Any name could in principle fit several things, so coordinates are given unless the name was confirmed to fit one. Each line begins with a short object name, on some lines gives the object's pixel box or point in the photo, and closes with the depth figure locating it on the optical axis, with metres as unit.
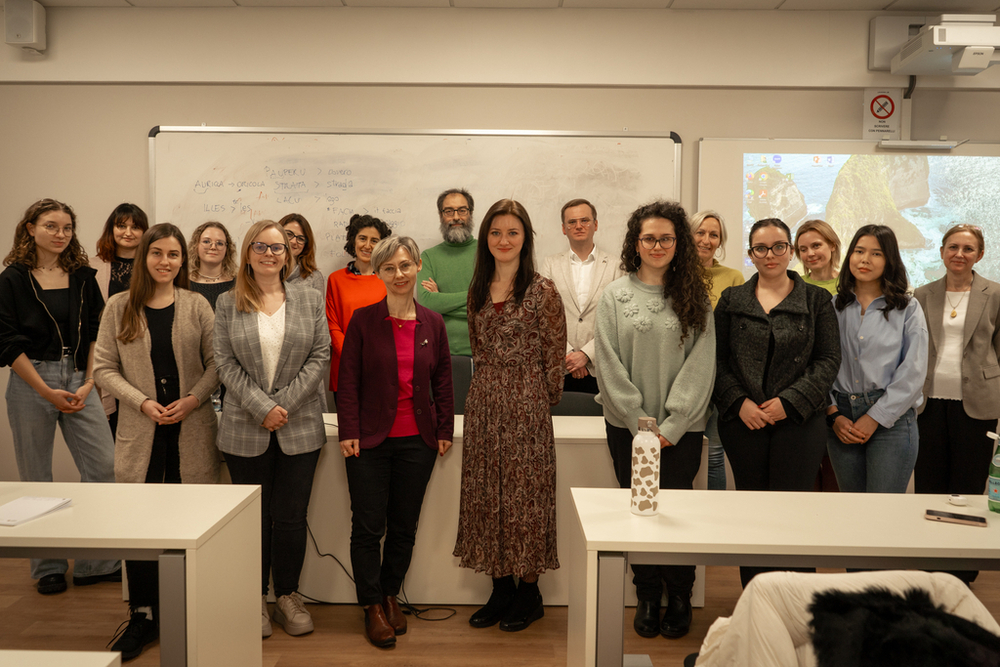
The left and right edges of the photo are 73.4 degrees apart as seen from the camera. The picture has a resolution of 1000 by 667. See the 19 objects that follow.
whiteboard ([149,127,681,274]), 4.12
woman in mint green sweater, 2.31
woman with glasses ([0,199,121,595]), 2.71
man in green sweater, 3.70
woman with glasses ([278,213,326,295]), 3.43
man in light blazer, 3.43
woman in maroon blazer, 2.42
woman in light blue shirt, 2.41
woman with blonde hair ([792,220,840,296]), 3.17
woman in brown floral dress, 2.38
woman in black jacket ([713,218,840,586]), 2.28
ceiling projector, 3.61
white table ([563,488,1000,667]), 1.50
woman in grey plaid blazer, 2.38
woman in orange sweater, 3.46
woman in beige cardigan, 2.37
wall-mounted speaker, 3.94
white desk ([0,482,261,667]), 1.55
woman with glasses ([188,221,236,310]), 3.18
